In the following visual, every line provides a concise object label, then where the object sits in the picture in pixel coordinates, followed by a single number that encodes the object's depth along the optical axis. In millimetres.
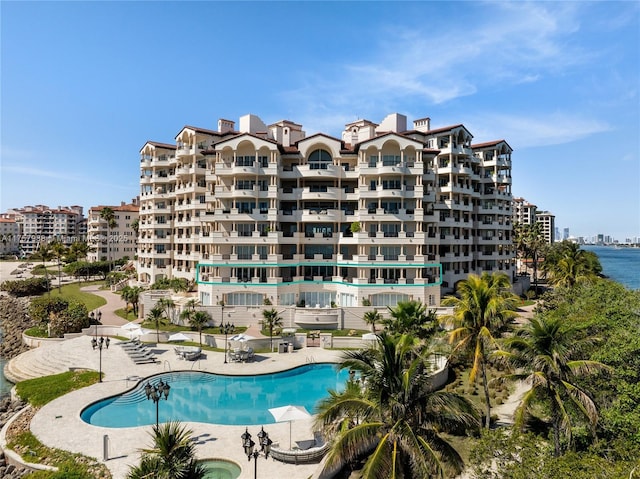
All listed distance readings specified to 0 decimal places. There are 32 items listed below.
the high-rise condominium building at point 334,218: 49719
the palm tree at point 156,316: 41875
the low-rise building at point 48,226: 174500
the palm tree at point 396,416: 11914
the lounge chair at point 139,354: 36956
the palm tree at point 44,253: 96312
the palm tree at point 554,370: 17250
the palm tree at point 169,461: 14406
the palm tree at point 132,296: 53400
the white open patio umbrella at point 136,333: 40031
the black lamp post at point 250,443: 16641
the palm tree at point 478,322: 22641
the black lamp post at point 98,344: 31408
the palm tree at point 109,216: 95894
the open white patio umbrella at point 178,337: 39250
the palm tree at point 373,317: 41438
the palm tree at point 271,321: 40175
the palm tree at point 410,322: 30766
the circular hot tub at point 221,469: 18678
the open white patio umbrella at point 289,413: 20891
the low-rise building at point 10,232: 176125
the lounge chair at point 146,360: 35875
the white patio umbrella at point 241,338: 37759
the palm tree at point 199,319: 41078
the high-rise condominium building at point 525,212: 172250
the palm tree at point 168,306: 45281
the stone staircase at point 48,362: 35688
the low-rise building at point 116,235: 119188
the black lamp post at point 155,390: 21094
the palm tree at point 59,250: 82238
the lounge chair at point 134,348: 38375
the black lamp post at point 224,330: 37516
